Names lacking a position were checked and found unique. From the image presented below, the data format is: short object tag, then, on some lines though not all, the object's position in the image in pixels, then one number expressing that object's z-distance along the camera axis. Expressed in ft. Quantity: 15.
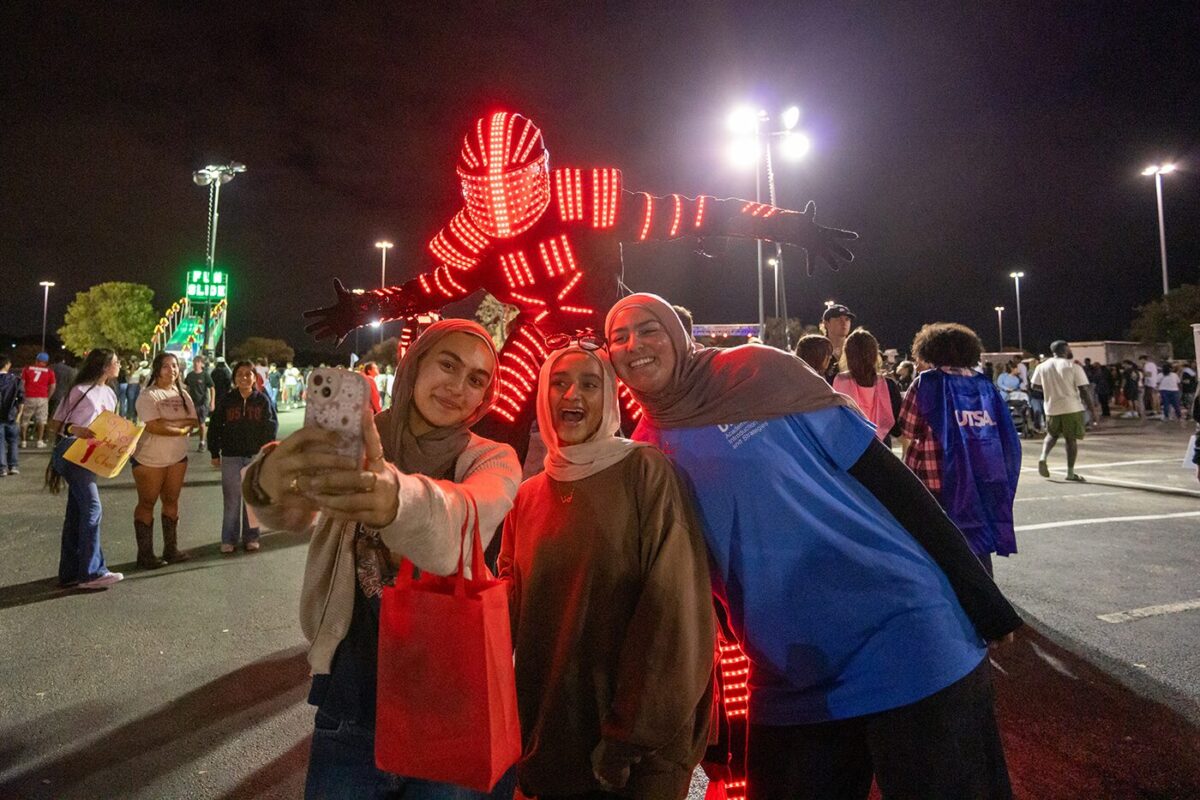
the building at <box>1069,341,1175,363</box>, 90.33
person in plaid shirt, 12.14
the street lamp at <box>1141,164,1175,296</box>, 73.97
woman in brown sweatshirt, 5.00
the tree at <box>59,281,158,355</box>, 167.63
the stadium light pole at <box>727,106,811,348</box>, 43.06
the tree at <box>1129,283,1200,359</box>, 99.60
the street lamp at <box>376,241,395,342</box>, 131.75
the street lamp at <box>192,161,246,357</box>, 61.62
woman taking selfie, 3.66
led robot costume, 10.34
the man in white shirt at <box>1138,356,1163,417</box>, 66.85
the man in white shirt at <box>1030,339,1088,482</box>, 30.42
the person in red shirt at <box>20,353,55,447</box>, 43.04
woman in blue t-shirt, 5.06
